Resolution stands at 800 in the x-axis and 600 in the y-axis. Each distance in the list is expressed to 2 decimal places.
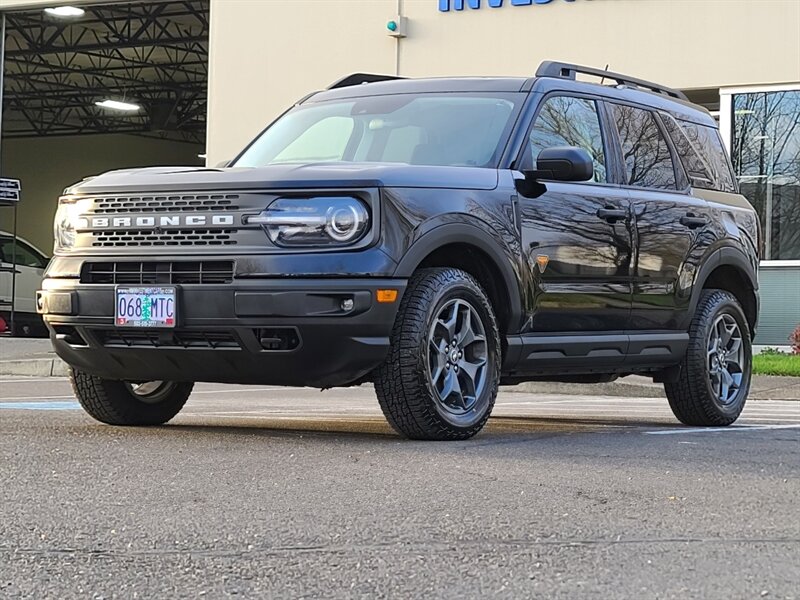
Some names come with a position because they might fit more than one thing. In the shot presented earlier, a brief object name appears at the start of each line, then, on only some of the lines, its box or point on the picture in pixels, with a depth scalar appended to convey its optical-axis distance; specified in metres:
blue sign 18.12
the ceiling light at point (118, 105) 43.66
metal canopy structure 33.50
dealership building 16.86
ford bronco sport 5.89
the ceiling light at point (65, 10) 23.45
